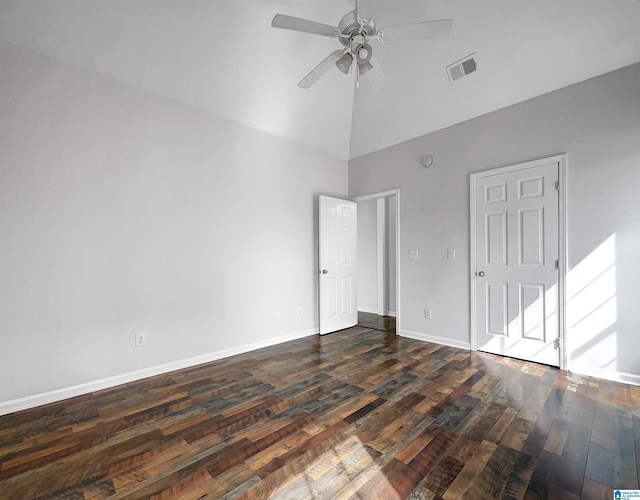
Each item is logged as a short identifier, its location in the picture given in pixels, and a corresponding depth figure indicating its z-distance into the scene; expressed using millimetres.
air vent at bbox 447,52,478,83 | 2963
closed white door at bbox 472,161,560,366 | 2984
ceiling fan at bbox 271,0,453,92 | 1998
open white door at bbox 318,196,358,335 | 4371
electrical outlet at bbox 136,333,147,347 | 2809
